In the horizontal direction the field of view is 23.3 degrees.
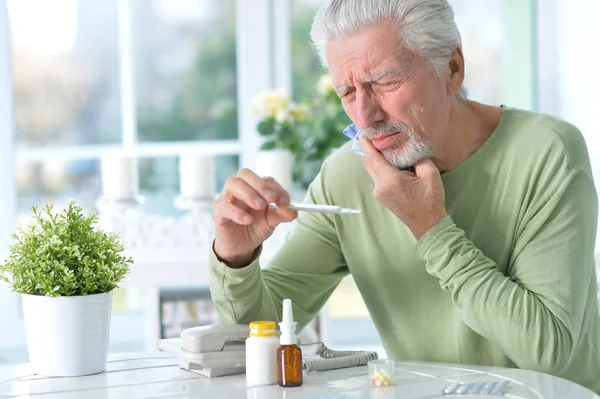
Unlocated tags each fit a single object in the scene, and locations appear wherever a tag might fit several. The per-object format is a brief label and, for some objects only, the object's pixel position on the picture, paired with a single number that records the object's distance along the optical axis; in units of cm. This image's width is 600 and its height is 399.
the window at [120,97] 460
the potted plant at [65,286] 180
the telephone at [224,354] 182
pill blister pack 168
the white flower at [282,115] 334
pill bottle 176
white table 170
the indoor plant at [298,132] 333
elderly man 184
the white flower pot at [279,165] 319
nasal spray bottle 174
